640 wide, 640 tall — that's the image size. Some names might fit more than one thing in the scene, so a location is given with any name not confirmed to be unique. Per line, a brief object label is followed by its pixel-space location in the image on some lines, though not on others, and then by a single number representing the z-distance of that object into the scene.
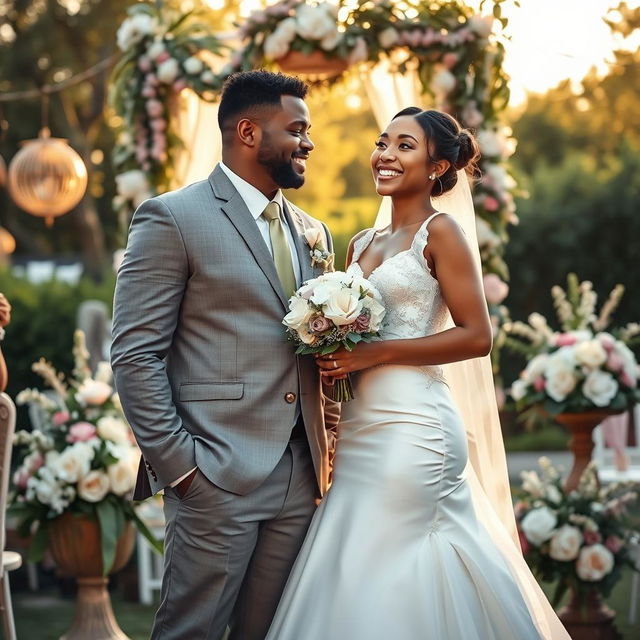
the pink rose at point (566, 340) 6.20
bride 3.57
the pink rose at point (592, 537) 5.52
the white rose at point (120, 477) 5.66
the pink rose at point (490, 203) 6.57
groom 3.46
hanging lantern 10.77
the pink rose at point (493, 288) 6.43
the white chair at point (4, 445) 4.70
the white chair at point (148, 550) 6.75
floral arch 6.53
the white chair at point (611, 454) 7.30
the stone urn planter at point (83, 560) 5.56
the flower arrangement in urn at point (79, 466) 5.60
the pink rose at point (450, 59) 6.54
